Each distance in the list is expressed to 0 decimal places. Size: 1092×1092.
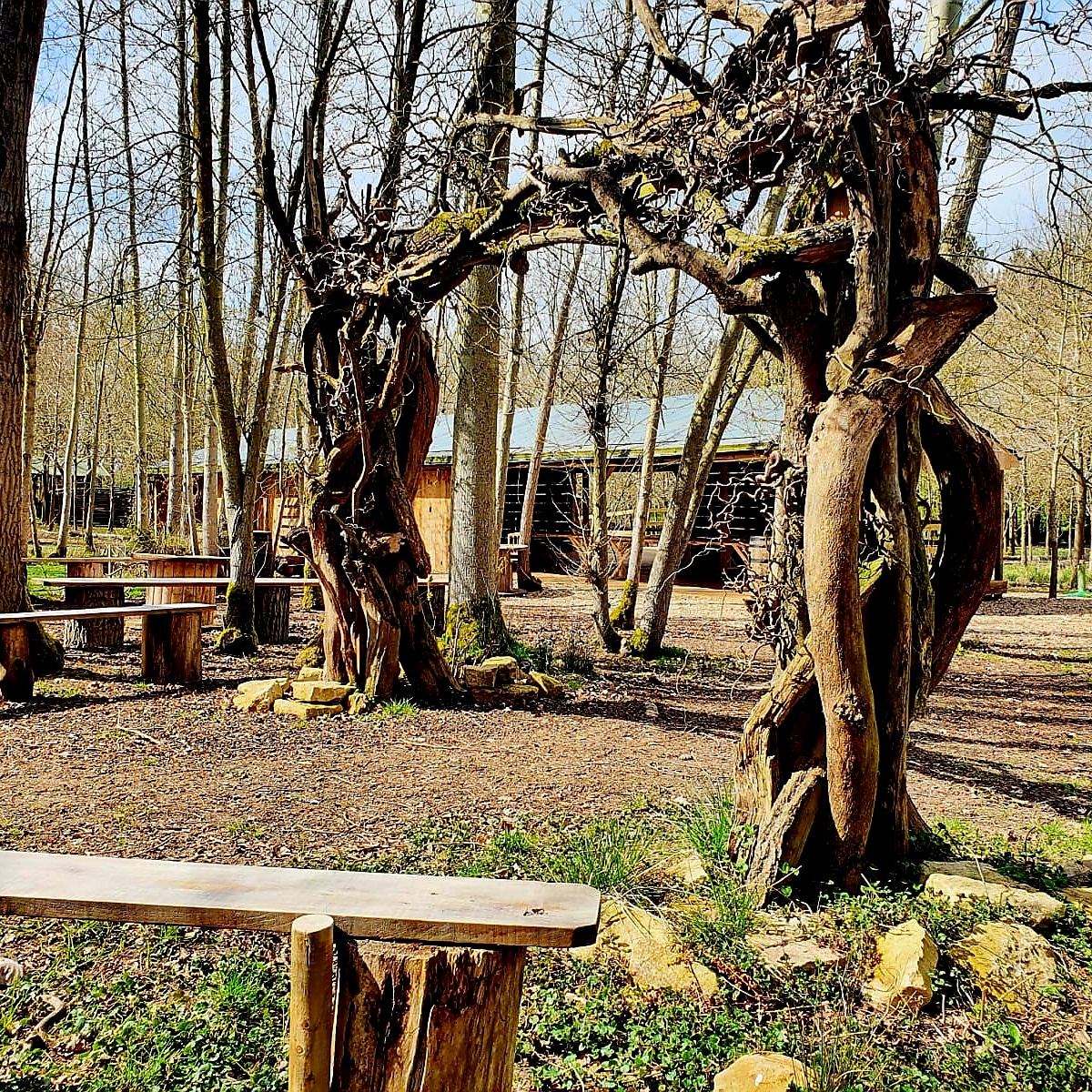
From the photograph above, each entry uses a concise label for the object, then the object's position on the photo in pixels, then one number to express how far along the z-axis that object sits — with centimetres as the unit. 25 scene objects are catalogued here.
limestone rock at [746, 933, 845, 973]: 296
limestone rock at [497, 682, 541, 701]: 730
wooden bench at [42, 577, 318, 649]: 972
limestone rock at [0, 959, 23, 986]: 279
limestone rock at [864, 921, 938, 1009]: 277
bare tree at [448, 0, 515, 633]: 840
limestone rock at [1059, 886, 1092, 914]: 336
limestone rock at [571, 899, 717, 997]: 287
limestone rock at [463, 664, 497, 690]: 732
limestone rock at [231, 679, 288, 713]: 672
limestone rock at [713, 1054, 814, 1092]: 231
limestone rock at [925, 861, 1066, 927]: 321
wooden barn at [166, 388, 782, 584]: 1770
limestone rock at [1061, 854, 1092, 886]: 367
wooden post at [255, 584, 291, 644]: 984
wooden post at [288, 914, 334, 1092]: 170
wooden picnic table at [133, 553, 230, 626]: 1121
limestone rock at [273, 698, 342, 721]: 656
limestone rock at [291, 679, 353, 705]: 667
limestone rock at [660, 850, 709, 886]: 356
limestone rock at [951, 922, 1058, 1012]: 281
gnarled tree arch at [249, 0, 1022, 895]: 324
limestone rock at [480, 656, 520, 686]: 748
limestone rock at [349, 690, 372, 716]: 666
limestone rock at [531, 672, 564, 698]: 764
